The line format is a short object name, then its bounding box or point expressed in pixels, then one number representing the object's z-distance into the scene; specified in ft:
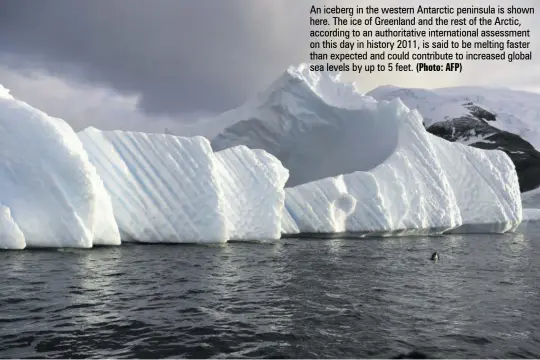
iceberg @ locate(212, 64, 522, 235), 80.43
